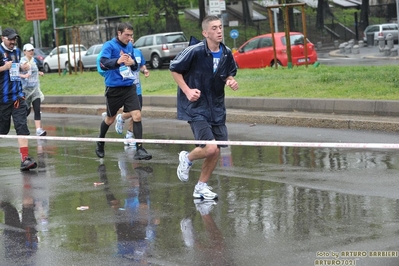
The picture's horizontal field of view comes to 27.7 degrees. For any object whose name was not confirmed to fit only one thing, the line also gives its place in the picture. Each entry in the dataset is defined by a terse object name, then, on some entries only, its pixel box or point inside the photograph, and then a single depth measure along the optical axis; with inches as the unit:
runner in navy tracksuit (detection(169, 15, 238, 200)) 302.0
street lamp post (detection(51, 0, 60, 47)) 2089.7
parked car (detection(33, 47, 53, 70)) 1771.7
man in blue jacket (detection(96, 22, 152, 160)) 421.1
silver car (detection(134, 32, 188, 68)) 1470.2
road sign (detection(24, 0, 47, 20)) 1289.4
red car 1093.1
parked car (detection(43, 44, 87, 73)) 1606.8
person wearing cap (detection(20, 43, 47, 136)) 560.4
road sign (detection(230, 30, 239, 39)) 1625.2
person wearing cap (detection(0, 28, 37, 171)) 394.6
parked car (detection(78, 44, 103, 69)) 1553.9
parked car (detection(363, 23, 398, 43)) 1912.8
